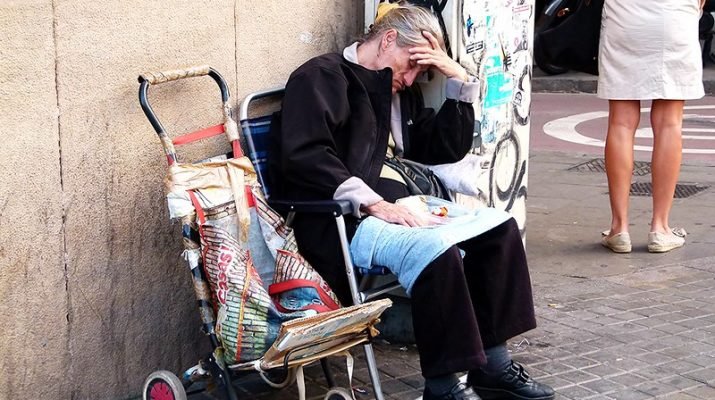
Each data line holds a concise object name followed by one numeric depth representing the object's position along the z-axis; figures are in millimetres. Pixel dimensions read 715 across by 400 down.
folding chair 3445
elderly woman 3375
